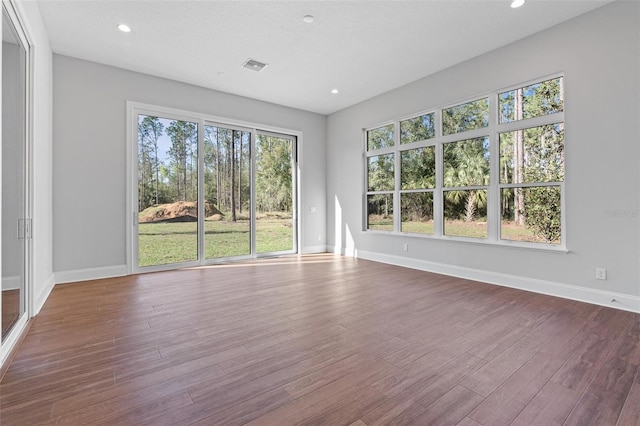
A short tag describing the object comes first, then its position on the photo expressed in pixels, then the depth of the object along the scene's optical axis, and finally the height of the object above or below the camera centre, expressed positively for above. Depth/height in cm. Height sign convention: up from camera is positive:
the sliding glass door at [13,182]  230 +29
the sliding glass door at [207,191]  497 +43
